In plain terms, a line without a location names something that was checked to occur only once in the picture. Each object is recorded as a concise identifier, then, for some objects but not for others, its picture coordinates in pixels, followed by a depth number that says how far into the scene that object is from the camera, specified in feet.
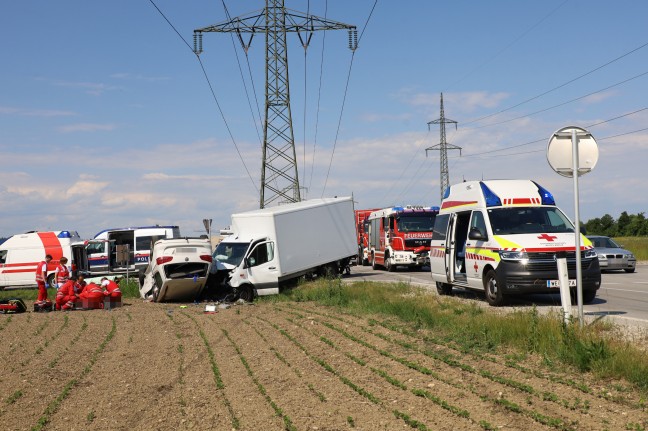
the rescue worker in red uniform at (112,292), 72.54
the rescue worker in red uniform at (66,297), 71.31
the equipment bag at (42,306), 70.64
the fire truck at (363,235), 134.64
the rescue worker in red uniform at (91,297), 71.36
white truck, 78.89
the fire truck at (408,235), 111.14
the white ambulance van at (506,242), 50.62
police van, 116.16
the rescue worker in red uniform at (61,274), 74.18
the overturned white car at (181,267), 76.23
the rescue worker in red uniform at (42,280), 75.51
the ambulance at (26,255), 111.04
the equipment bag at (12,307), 69.62
